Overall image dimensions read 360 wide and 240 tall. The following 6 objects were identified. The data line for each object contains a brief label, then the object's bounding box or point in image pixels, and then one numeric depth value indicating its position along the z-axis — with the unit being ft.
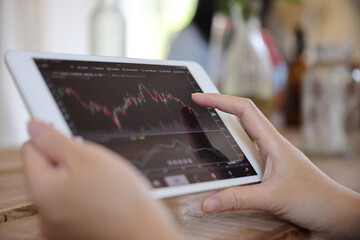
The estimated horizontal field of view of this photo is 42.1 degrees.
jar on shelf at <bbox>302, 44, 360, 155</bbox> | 5.14
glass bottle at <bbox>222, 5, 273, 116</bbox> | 5.59
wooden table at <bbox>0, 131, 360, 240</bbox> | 2.02
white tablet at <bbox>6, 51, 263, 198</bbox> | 1.90
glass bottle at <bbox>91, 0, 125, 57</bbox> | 4.82
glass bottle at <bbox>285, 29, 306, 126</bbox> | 6.84
